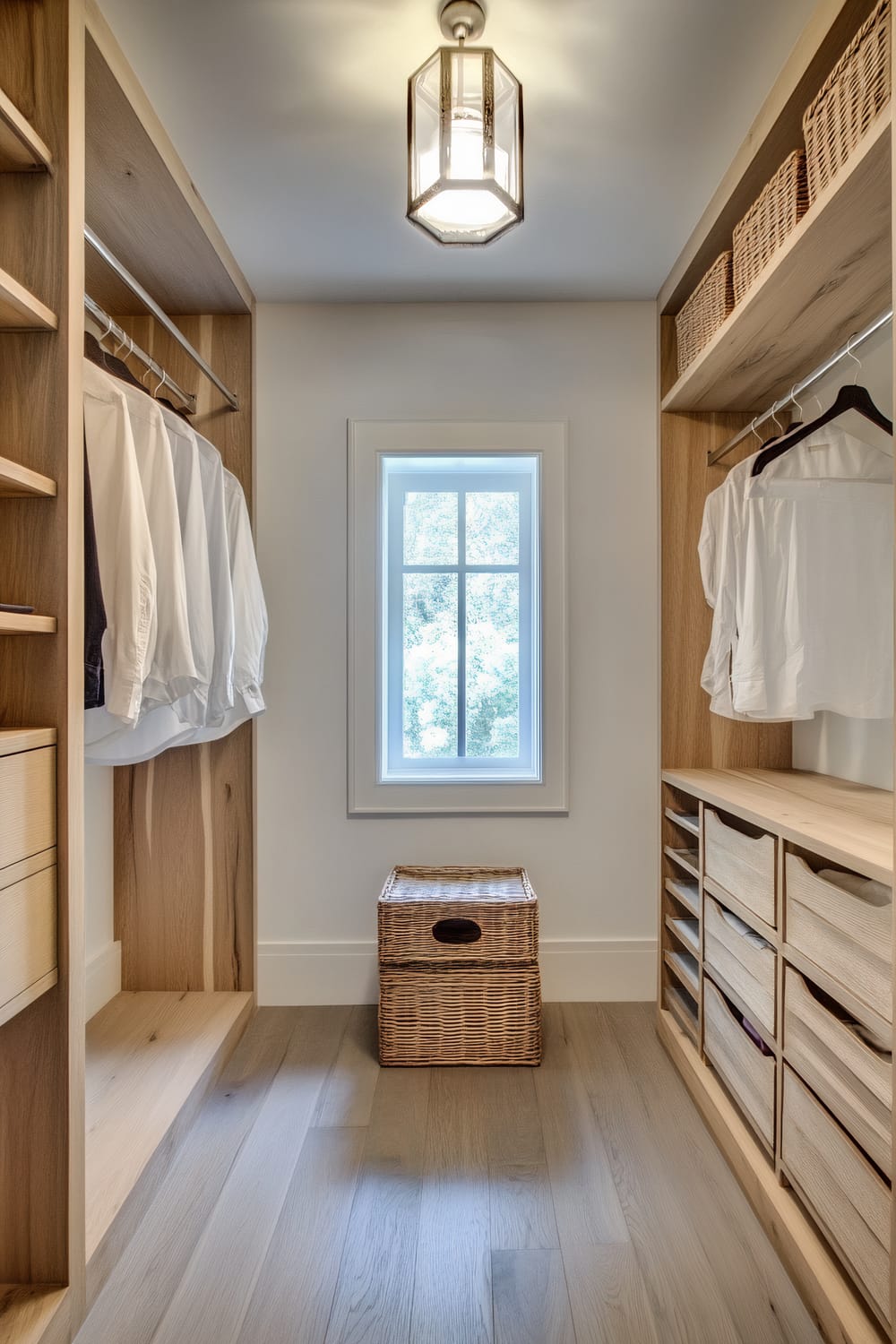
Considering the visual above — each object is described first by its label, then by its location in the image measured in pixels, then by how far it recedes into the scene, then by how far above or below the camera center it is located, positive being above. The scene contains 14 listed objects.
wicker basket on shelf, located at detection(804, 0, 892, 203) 1.25 +0.97
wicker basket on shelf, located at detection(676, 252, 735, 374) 2.06 +1.01
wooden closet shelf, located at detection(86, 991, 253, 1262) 1.68 -1.06
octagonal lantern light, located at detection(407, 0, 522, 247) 1.46 +1.03
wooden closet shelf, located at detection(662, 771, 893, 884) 1.38 -0.31
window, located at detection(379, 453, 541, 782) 2.94 +0.20
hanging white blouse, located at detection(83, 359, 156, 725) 1.61 +0.26
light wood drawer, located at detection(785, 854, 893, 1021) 1.28 -0.47
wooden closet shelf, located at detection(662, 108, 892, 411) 1.39 +0.84
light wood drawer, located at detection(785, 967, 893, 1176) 1.27 -0.70
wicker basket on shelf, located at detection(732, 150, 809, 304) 1.59 +0.98
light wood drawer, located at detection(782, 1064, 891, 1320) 1.26 -0.90
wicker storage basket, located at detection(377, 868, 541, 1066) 2.34 -0.92
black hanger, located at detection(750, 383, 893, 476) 1.85 +0.62
